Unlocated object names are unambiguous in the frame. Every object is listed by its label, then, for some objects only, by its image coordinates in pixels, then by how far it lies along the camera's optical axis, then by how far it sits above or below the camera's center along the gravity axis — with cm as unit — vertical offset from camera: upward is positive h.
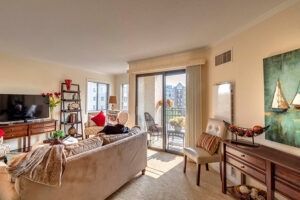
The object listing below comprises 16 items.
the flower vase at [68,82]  400 +61
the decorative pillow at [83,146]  138 -51
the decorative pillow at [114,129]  213 -46
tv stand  281 -65
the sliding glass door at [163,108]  322 -18
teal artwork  136 +5
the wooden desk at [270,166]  111 -67
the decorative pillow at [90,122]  405 -65
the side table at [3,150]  238 -91
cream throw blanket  109 -56
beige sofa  110 -80
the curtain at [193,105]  279 -8
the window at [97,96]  489 +23
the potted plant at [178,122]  320 -53
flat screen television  294 -14
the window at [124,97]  535 +19
